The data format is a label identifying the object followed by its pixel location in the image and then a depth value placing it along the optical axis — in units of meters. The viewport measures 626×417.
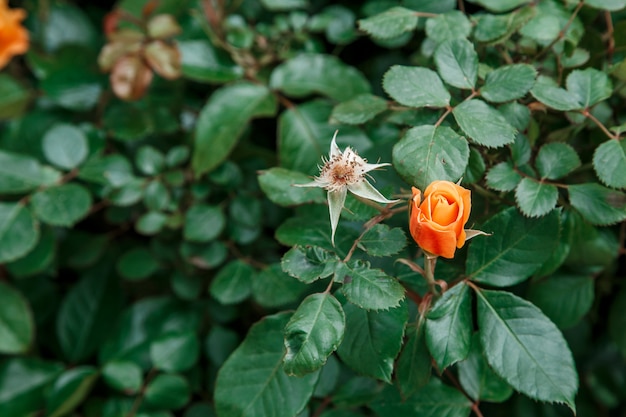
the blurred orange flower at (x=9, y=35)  1.28
